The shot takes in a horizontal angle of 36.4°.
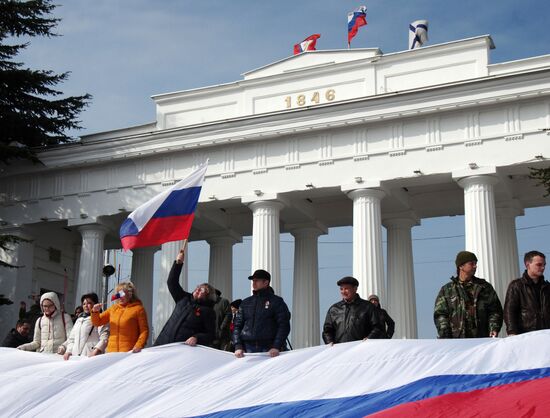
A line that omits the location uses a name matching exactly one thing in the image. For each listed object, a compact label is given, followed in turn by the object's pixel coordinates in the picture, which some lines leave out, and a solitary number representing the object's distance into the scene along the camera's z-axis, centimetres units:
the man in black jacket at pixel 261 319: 1261
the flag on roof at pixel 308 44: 3403
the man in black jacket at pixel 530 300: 1045
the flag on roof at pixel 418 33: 3197
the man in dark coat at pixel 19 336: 1765
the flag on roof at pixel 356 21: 3284
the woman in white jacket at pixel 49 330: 1430
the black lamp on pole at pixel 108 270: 2795
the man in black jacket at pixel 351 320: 1184
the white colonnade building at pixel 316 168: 2800
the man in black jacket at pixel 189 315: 1255
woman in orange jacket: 1280
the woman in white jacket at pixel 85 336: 1355
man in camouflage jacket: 1116
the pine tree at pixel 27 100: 3528
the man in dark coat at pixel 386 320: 1206
